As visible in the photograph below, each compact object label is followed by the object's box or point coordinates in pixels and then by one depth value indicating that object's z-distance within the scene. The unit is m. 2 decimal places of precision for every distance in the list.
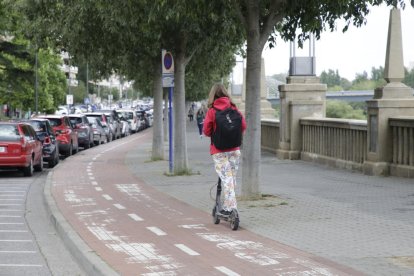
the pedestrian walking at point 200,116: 45.47
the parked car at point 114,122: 47.28
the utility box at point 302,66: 23.62
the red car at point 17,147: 20.17
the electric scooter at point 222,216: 9.84
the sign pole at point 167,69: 18.30
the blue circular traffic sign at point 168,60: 18.39
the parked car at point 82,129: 34.81
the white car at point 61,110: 70.32
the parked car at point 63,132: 28.88
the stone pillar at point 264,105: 30.66
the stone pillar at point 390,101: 16.66
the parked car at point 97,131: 39.59
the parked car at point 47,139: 24.55
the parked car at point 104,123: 42.41
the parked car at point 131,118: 58.26
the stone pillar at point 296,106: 23.33
